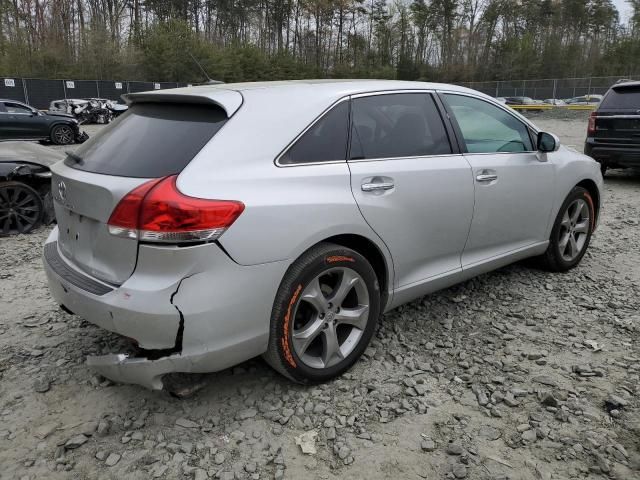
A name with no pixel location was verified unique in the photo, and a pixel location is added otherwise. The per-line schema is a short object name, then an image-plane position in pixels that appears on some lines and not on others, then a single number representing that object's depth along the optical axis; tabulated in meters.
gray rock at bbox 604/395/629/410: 2.69
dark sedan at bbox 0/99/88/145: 15.34
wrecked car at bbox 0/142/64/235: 5.74
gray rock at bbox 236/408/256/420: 2.63
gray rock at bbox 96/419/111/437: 2.51
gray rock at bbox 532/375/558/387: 2.90
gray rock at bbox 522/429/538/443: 2.46
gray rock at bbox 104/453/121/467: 2.31
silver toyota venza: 2.25
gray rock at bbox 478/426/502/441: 2.47
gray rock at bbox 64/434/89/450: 2.41
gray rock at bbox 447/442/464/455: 2.38
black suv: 8.34
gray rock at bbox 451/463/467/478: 2.24
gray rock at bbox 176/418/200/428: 2.56
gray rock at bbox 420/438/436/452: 2.40
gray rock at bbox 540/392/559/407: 2.71
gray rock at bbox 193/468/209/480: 2.23
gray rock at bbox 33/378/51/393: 2.87
